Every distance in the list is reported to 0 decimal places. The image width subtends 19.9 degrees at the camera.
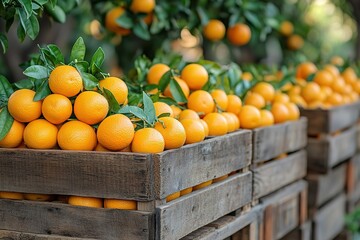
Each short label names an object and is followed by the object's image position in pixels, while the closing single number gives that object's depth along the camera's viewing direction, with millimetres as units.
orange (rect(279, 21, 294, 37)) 7866
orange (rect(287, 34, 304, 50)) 7988
